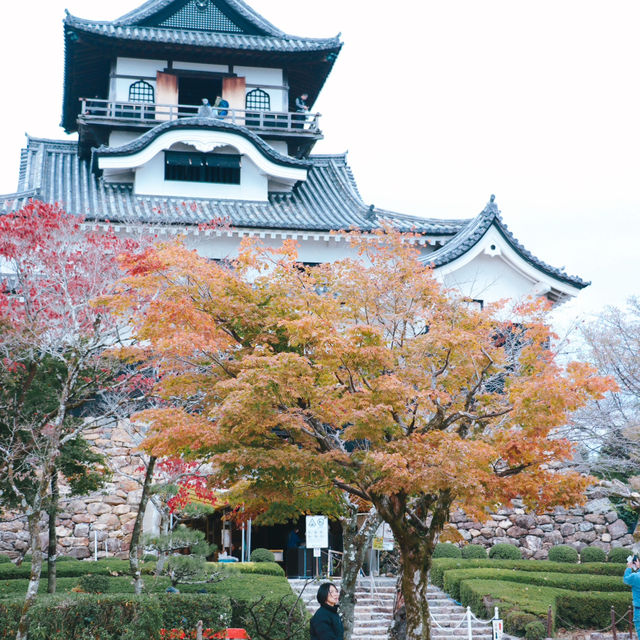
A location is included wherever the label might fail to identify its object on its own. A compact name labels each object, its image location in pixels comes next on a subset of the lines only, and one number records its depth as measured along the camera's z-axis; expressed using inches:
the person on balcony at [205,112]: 1182.5
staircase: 804.6
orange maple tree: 534.6
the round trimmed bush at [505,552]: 1028.5
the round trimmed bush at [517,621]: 766.5
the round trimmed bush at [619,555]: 1000.9
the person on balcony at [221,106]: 1251.7
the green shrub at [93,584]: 703.7
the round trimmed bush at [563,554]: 1011.3
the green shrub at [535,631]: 748.6
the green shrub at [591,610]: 847.1
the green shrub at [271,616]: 674.8
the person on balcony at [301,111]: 1275.1
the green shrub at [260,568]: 895.1
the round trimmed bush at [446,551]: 1016.9
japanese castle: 1088.2
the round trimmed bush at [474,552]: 1021.2
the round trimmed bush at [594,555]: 1015.0
